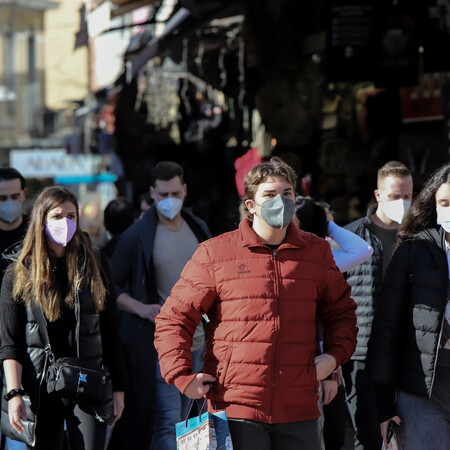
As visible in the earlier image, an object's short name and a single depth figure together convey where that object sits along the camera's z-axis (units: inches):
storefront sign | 2155.5
